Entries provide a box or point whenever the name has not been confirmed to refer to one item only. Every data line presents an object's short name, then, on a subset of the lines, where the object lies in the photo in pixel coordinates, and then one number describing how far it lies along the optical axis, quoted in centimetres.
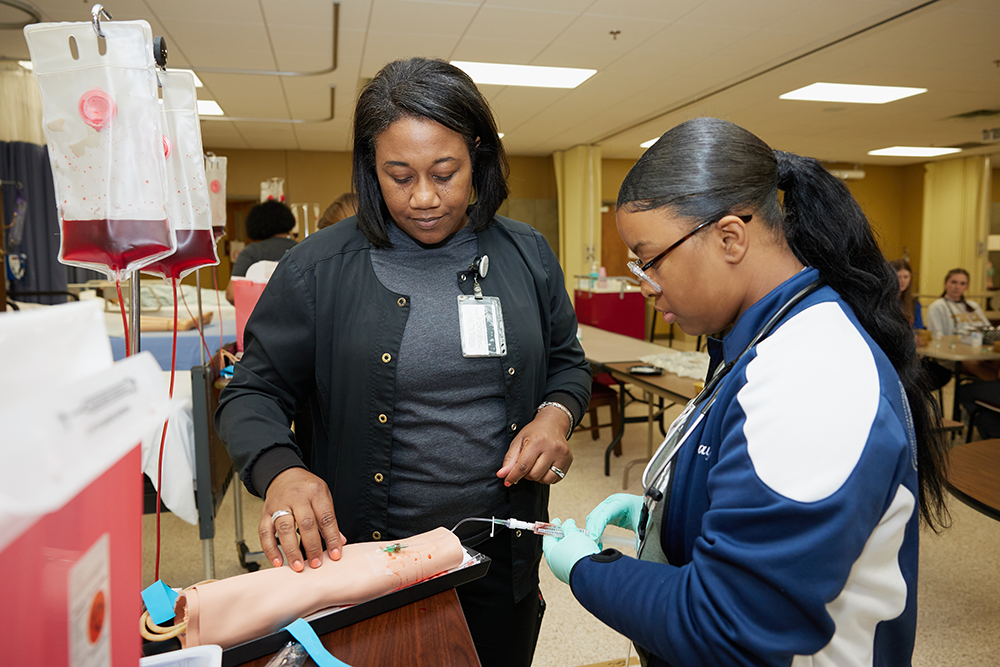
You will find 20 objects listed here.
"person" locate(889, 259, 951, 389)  447
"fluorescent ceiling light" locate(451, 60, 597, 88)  527
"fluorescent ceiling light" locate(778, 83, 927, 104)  581
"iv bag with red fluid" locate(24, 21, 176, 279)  78
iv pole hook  73
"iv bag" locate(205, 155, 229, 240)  197
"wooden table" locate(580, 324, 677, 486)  377
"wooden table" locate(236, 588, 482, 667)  73
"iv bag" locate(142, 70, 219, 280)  101
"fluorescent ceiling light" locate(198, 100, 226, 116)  646
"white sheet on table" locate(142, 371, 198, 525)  204
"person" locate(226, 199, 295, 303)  365
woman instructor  107
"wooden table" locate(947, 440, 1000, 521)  167
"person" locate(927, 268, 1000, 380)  527
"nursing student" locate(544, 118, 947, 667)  62
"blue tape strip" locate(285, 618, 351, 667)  71
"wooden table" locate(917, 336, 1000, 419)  423
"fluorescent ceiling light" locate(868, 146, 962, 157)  916
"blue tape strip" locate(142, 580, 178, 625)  79
